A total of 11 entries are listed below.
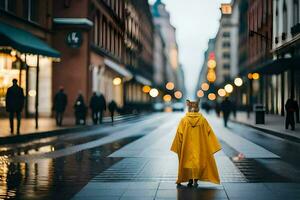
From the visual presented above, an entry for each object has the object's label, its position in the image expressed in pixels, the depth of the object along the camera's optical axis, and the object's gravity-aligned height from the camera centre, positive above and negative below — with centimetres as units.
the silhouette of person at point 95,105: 3094 +18
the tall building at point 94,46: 3847 +496
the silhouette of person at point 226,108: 3353 +1
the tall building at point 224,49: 14475 +1630
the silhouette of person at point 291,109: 2410 -4
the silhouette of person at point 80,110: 2900 -9
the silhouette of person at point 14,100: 1995 +30
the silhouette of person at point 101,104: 3142 +24
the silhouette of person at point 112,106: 3547 +15
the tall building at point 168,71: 18632 +1257
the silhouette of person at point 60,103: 2725 +26
